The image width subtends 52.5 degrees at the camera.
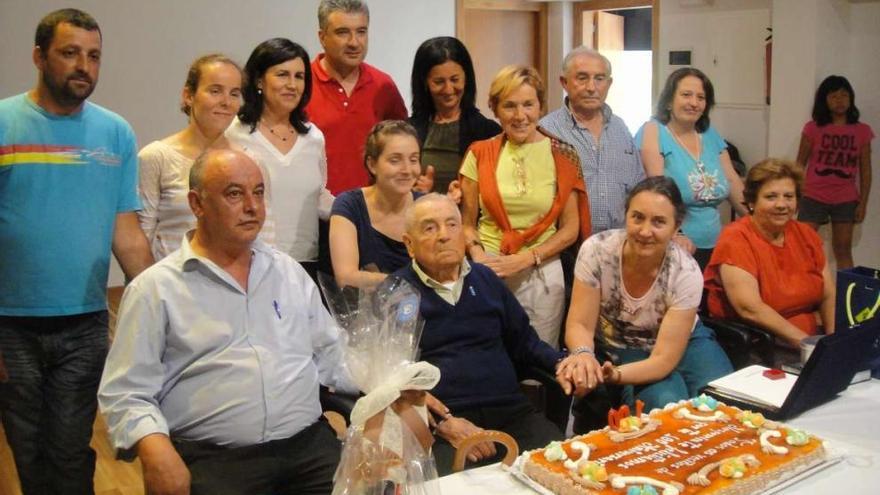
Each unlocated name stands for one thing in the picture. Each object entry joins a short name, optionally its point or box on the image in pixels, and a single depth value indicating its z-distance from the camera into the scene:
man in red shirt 3.39
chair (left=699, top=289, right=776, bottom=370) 3.12
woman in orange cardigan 3.22
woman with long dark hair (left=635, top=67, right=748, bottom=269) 3.78
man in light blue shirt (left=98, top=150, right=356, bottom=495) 2.09
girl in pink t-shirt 5.91
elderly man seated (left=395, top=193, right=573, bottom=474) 2.61
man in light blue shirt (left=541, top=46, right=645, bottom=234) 3.48
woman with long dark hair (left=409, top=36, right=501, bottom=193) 3.42
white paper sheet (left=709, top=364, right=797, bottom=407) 2.26
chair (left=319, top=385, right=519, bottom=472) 1.90
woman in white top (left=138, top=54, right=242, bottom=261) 2.73
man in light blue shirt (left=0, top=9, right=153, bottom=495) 2.45
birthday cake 1.75
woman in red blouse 3.20
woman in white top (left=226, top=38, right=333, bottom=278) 3.05
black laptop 2.14
